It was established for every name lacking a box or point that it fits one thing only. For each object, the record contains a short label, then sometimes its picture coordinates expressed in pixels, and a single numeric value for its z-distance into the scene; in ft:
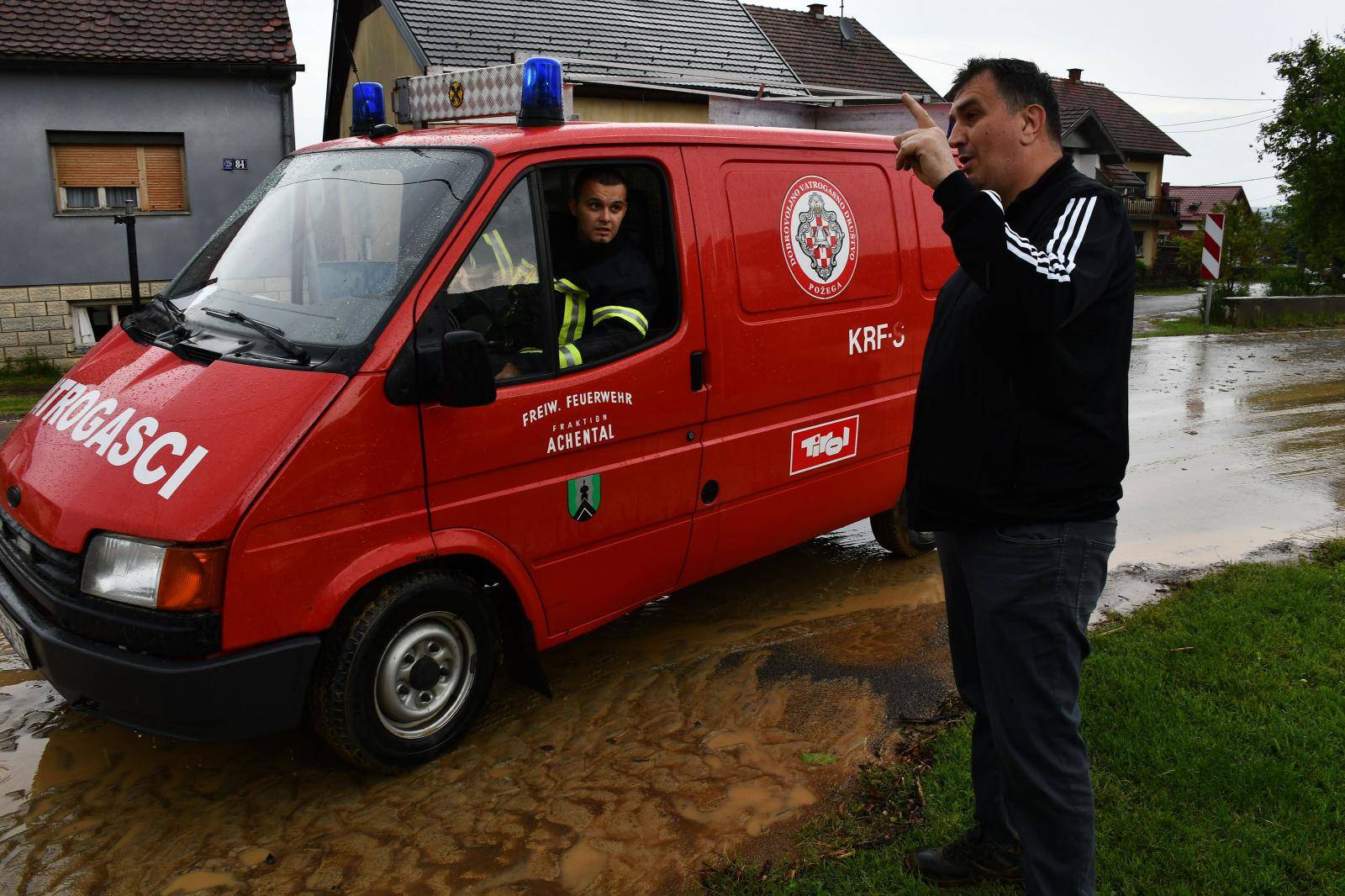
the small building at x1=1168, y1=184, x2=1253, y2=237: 186.60
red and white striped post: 58.70
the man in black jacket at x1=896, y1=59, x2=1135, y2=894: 7.48
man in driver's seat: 12.57
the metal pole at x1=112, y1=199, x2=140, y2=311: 37.01
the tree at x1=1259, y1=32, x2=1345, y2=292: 81.16
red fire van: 10.19
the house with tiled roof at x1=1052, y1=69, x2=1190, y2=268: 153.48
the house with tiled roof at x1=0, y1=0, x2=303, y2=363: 48.08
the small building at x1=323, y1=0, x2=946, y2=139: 43.14
